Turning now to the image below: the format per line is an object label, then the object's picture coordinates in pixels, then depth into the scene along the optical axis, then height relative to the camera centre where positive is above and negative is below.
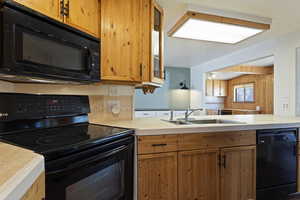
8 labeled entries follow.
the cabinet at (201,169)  1.50 -0.64
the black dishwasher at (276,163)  1.81 -0.67
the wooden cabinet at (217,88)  7.78 +0.48
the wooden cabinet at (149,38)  1.71 +0.59
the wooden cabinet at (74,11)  1.13 +0.62
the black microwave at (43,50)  0.91 +0.30
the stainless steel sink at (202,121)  2.05 -0.27
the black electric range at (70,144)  0.88 -0.25
